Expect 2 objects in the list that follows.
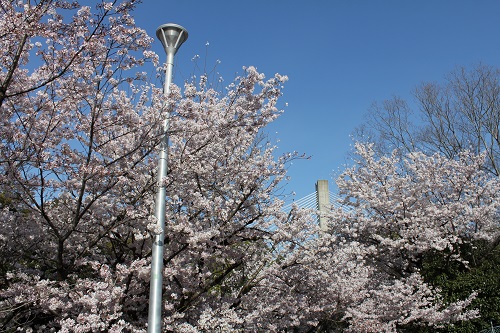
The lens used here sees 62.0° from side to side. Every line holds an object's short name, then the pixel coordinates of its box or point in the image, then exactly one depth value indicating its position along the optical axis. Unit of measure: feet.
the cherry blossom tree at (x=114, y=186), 17.65
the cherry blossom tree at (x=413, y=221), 33.68
